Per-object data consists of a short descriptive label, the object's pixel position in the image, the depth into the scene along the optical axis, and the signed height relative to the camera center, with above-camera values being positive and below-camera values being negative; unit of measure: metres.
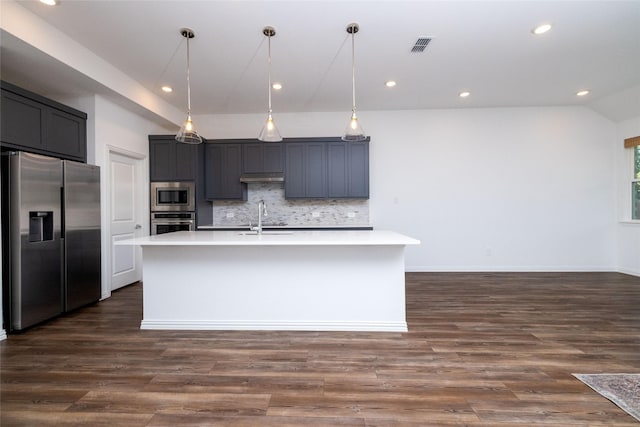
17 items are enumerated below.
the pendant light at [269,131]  2.87 +0.84
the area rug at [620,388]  1.70 -1.11
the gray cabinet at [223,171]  5.07 +0.78
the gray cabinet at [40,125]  2.68 +0.97
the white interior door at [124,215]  4.09 +0.04
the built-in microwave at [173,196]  4.75 +0.34
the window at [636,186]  4.81 +0.42
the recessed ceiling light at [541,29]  2.79 +1.76
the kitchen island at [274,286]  2.75 -0.68
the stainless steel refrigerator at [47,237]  2.68 -0.19
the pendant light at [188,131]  2.85 +0.86
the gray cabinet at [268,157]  5.03 +1.01
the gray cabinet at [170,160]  4.76 +0.92
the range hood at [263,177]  5.00 +0.67
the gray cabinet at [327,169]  4.99 +0.78
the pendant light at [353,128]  2.80 +0.86
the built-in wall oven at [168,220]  4.73 -0.05
